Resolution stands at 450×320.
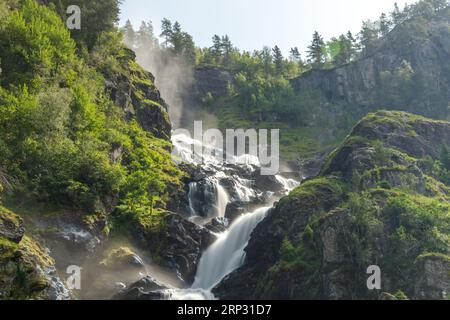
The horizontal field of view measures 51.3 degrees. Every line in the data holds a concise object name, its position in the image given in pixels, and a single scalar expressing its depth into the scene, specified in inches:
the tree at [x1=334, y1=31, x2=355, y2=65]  5482.3
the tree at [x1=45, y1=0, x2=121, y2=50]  2736.2
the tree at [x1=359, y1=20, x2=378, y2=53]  5315.0
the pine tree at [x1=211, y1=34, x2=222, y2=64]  6299.2
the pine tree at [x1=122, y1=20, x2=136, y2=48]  6436.0
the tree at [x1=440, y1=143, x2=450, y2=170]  2568.9
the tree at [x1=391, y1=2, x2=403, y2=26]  5595.5
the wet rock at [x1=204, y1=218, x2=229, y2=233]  2265.0
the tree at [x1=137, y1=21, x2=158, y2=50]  6250.0
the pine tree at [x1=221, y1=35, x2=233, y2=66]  6235.2
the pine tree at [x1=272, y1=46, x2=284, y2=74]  5885.8
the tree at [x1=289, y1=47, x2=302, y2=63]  6732.3
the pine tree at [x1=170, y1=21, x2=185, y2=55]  5948.8
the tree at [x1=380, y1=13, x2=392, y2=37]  5615.2
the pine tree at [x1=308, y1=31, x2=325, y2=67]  5649.6
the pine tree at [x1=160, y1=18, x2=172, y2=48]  6220.5
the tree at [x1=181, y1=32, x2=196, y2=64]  5922.2
